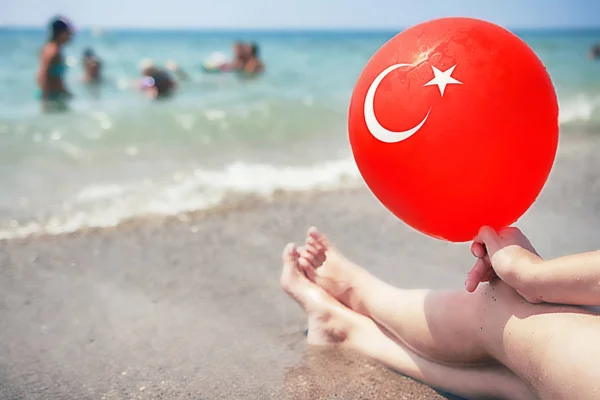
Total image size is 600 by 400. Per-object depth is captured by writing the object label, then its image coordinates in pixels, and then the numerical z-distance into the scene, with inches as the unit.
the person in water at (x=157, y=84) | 410.1
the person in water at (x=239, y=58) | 577.6
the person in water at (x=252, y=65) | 573.0
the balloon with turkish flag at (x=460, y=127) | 70.6
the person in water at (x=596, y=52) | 804.6
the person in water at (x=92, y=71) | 466.3
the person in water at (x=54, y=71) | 349.1
